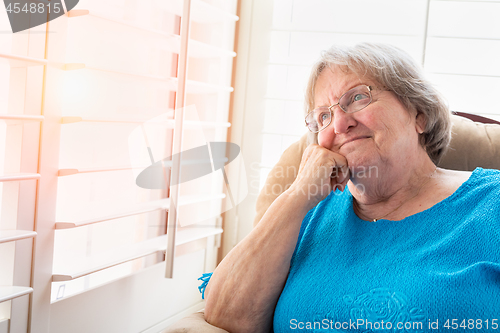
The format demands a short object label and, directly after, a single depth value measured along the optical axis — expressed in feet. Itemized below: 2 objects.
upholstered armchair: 5.22
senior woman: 3.48
